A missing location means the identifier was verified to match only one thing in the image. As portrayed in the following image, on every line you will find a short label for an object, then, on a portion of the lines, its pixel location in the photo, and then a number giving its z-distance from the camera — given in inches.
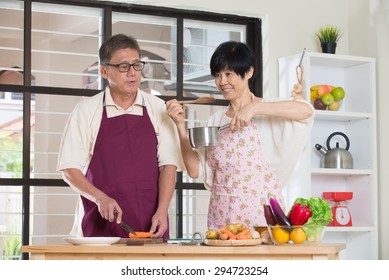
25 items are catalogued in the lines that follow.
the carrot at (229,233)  140.0
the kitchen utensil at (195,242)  143.2
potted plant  270.9
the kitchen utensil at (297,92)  168.3
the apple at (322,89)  265.9
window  239.2
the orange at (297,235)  142.9
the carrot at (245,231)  140.7
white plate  138.1
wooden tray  137.5
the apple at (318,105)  266.1
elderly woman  165.5
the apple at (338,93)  268.1
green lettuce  145.3
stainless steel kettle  265.9
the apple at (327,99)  264.9
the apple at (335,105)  268.9
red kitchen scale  262.9
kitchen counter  132.6
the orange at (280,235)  142.7
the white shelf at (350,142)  260.0
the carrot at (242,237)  139.1
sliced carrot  150.5
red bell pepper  144.4
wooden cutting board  137.9
